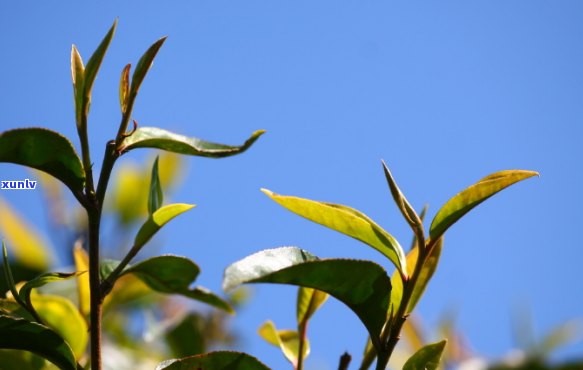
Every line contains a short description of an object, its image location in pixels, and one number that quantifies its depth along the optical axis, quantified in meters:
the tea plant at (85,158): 0.92
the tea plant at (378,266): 0.92
